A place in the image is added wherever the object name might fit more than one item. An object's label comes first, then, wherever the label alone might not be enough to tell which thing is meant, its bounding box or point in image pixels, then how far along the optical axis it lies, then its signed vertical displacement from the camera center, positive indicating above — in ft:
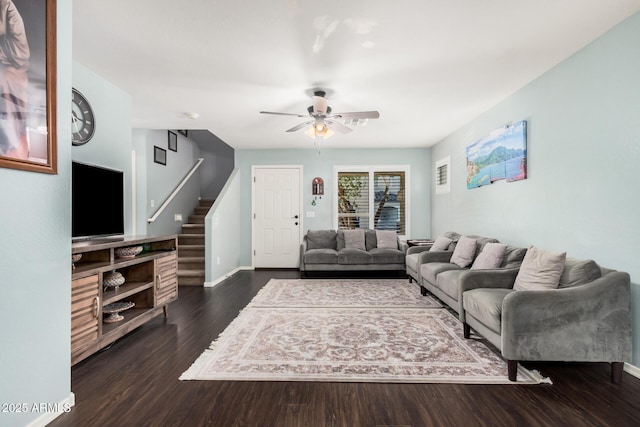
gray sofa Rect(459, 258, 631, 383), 7.09 -2.52
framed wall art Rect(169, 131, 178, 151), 20.83 +4.62
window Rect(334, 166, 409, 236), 21.97 +0.89
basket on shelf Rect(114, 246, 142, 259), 9.39 -1.20
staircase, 17.15 -2.54
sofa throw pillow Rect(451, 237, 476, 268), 13.02 -1.71
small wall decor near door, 21.95 +1.71
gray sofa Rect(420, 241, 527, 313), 9.76 -2.34
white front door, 22.04 -0.41
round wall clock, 9.41 +2.77
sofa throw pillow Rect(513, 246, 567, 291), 8.05 -1.56
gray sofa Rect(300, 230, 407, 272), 18.56 -2.84
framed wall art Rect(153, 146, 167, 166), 19.02 +3.38
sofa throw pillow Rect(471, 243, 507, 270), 10.95 -1.58
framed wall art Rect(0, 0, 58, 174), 5.00 +2.08
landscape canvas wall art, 11.37 +2.20
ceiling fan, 11.51 +3.54
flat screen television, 8.39 +0.28
